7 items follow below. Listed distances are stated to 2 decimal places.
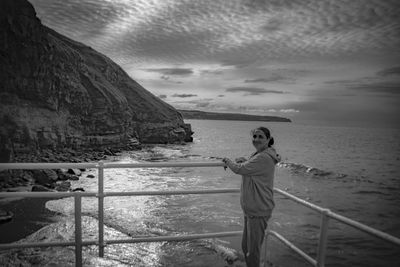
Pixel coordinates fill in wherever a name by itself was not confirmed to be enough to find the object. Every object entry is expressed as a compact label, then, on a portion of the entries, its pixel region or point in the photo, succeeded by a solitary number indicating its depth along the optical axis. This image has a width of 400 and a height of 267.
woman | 3.37
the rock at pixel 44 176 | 23.70
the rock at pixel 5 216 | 11.50
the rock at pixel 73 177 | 26.06
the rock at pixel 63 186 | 21.33
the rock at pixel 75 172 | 27.91
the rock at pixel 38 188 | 18.05
